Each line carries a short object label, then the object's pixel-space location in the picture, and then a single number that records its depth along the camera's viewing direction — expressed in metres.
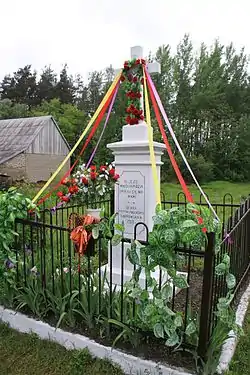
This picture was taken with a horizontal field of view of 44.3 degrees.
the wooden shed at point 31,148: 16.48
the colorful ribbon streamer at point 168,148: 2.76
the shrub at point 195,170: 18.20
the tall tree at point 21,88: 30.76
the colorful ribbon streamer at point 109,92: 3.59
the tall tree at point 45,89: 30.28
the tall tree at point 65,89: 29.92
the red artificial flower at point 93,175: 3.13
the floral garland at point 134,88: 3.42
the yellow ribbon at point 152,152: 3.12
